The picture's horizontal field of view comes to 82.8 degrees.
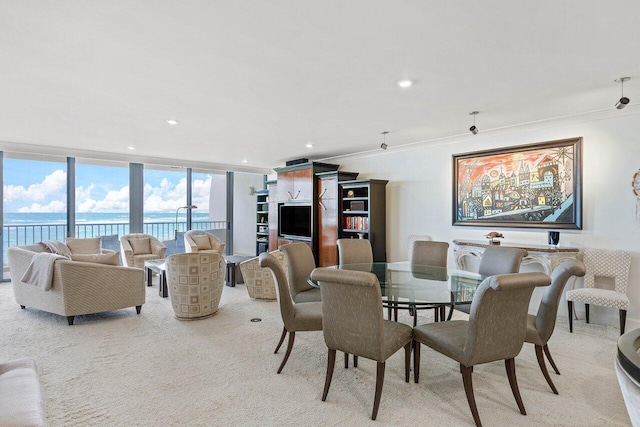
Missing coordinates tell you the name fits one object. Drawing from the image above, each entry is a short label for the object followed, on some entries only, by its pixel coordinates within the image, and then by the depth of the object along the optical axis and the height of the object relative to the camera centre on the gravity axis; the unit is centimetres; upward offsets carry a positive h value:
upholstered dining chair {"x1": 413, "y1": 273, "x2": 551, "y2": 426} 207 -68
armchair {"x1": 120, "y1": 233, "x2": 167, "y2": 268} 641 -62
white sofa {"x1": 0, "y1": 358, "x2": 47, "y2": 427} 142 -80
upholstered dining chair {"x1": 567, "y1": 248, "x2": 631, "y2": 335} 360 -73
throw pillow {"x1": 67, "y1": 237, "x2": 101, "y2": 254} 593 -50
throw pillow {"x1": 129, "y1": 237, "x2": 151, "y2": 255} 661 -56
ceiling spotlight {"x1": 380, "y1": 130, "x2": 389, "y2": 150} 511 +114
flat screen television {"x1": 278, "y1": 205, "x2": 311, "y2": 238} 702 -11
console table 397 -44
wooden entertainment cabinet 612 +21
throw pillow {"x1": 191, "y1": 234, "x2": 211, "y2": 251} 693 -51
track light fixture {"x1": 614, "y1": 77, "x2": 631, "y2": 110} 298 +97
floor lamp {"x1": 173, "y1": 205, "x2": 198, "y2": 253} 771 -45
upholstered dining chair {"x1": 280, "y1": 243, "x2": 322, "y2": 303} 353 -57
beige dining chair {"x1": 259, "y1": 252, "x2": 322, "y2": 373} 283 -79
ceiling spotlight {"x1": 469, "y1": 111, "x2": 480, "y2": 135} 402 +113
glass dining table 261 -60
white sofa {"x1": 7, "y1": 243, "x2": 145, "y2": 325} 387 -82
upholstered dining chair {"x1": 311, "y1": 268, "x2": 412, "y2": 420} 217 -66
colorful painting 427 +35
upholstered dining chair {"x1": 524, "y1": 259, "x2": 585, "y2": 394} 246 -69
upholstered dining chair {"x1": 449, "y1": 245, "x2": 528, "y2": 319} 331 -45
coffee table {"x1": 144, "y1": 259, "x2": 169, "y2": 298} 525 -84
